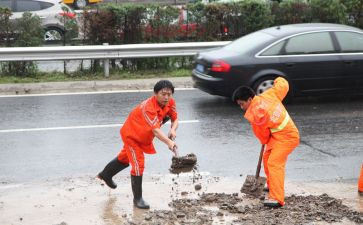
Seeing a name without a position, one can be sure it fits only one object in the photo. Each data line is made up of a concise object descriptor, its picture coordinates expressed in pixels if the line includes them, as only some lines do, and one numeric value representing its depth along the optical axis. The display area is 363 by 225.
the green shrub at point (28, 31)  32.66
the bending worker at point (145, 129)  13.84
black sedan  24.64
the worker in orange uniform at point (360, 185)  15.43
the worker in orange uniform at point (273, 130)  13.94
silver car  41.97
